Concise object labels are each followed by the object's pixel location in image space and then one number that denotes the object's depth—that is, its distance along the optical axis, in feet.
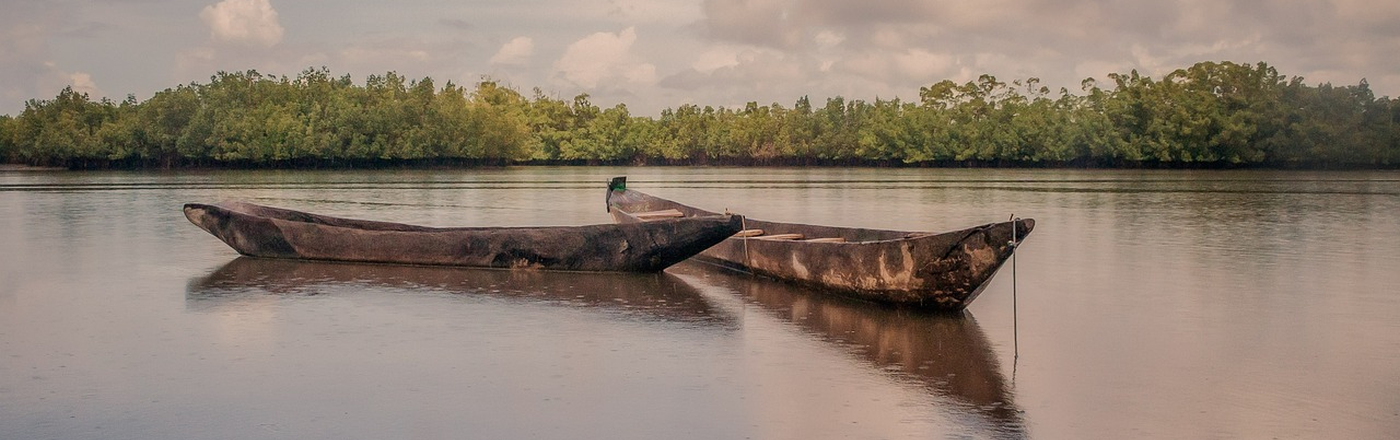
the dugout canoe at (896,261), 32.17
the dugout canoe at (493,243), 43.11
